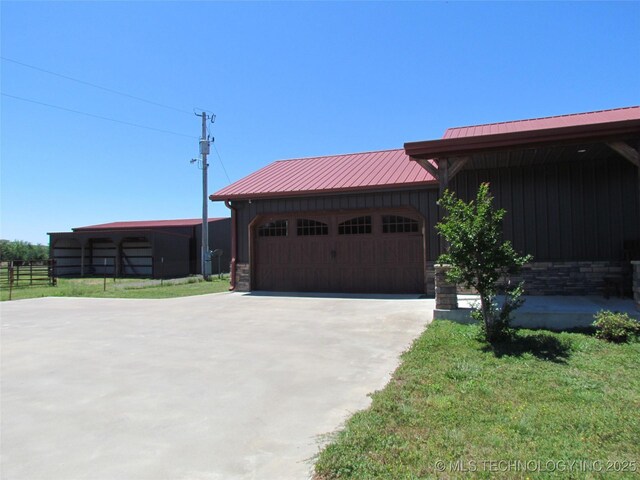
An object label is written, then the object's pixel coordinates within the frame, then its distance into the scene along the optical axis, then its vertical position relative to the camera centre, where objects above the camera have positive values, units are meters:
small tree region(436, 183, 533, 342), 6.35 -0.03
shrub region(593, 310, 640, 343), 6.41 -1.17
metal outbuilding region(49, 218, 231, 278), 27.08 +0.88
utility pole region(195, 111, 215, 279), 23.42 +3.48
